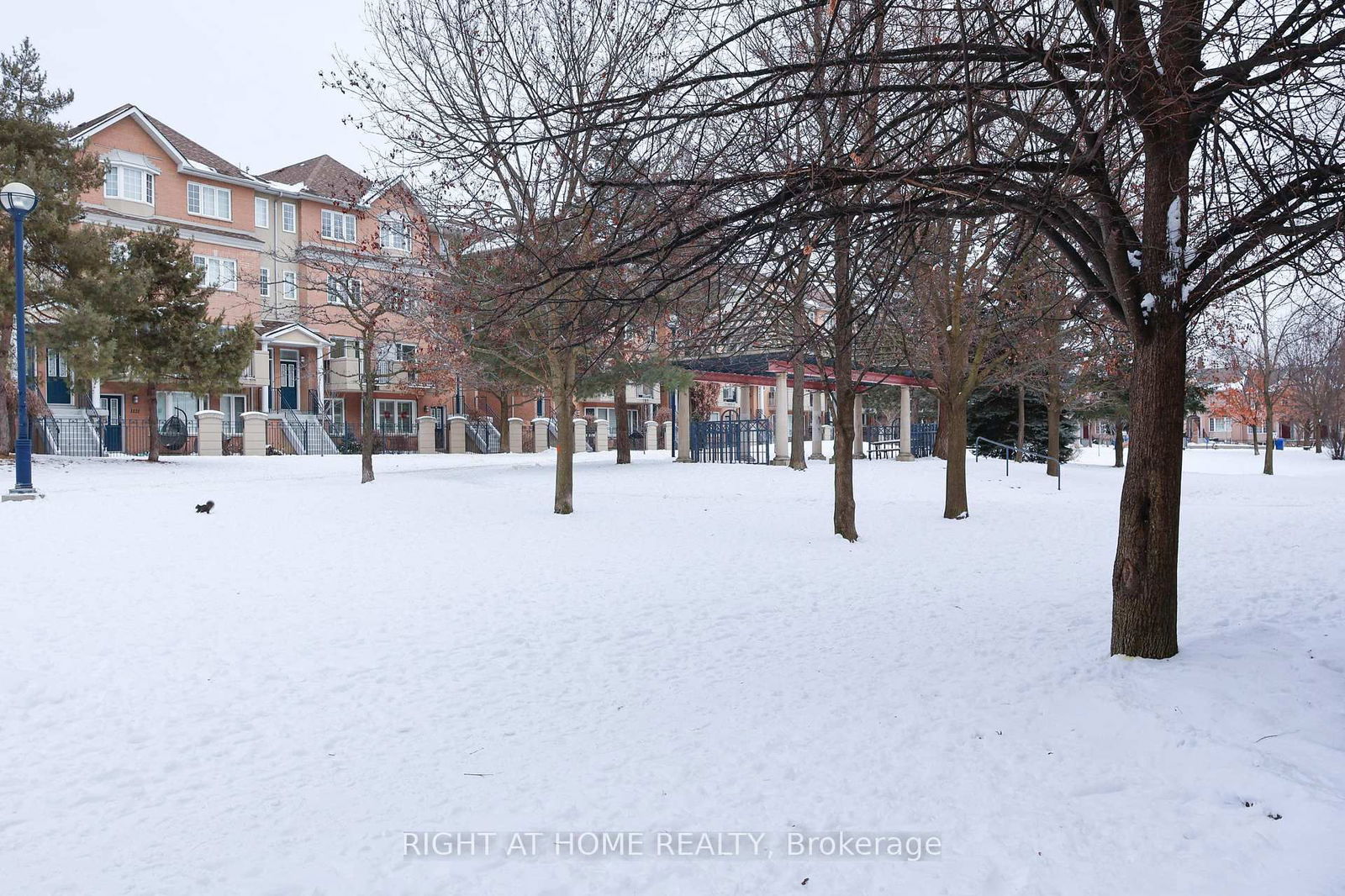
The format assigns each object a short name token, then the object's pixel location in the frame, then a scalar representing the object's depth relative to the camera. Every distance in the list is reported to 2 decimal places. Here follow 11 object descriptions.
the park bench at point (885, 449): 35.58
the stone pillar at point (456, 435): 38.16
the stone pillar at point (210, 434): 28.88
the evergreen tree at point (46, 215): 19.89
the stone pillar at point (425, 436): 37.53
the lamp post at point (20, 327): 13.16
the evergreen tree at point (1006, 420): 34.34
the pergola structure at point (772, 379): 27.38
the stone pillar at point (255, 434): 30.67
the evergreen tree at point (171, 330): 22.38
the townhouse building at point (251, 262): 32.38
